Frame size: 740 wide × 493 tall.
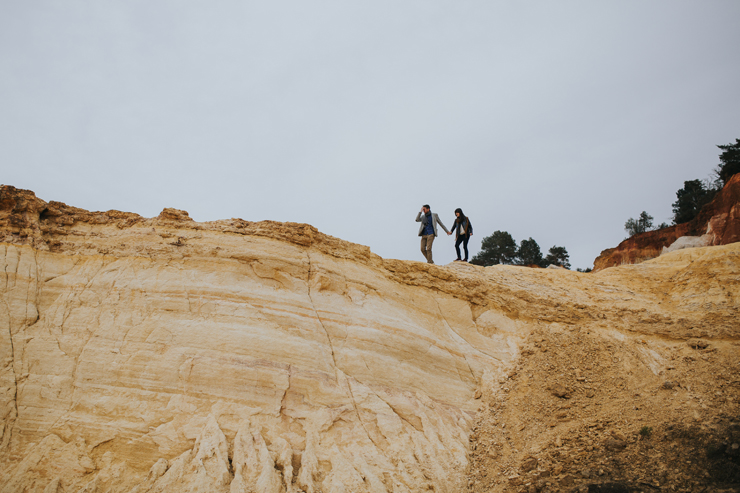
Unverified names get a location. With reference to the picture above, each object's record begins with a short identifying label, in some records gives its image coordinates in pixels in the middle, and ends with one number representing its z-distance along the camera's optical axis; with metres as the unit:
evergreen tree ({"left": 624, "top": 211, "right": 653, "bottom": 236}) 37.59
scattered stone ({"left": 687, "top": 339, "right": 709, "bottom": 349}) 11.35
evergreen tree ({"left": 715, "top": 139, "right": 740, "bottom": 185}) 25.94
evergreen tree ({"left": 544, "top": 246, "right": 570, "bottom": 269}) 32.36
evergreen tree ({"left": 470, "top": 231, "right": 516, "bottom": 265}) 32.28
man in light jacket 15.13
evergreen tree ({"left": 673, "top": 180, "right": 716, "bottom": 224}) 28.69
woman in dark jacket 15.75
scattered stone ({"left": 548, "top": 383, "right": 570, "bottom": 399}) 10.34
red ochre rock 21.11
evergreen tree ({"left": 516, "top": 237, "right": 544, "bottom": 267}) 32.34
